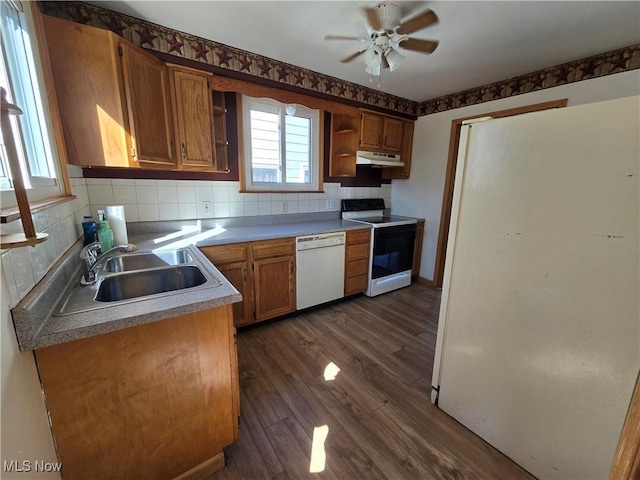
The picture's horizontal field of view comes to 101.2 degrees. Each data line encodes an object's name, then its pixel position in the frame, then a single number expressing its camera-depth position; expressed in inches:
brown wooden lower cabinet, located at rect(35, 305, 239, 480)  35.5
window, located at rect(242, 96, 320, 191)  105.1
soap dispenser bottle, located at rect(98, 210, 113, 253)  65.5
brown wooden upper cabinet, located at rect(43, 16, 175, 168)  59.4
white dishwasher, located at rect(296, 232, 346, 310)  103.1
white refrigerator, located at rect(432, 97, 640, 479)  38.6
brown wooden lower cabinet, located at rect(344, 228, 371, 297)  115.7
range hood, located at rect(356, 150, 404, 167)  123.9
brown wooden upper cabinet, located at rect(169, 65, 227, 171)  79.3
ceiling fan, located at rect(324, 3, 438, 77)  63.3
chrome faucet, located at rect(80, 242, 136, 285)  48.2
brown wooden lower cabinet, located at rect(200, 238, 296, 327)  87.0
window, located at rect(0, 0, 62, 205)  41.5
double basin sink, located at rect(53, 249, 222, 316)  43.2
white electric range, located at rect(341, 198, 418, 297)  122.8
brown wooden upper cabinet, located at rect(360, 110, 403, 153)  124.2
